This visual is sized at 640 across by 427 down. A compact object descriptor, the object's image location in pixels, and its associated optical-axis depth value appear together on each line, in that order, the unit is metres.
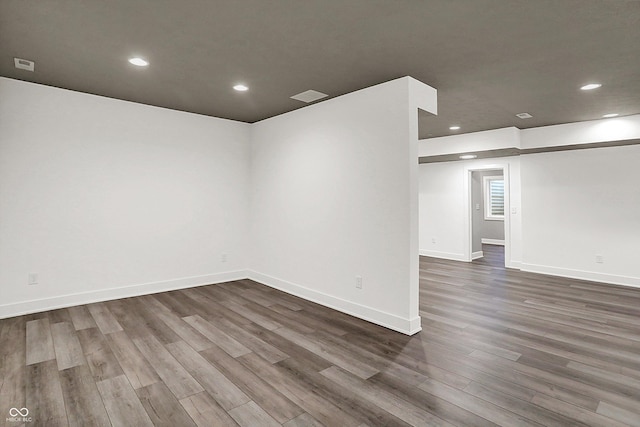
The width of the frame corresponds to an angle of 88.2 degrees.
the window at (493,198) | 10.51
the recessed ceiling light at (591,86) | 3.54
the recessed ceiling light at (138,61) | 3.03
